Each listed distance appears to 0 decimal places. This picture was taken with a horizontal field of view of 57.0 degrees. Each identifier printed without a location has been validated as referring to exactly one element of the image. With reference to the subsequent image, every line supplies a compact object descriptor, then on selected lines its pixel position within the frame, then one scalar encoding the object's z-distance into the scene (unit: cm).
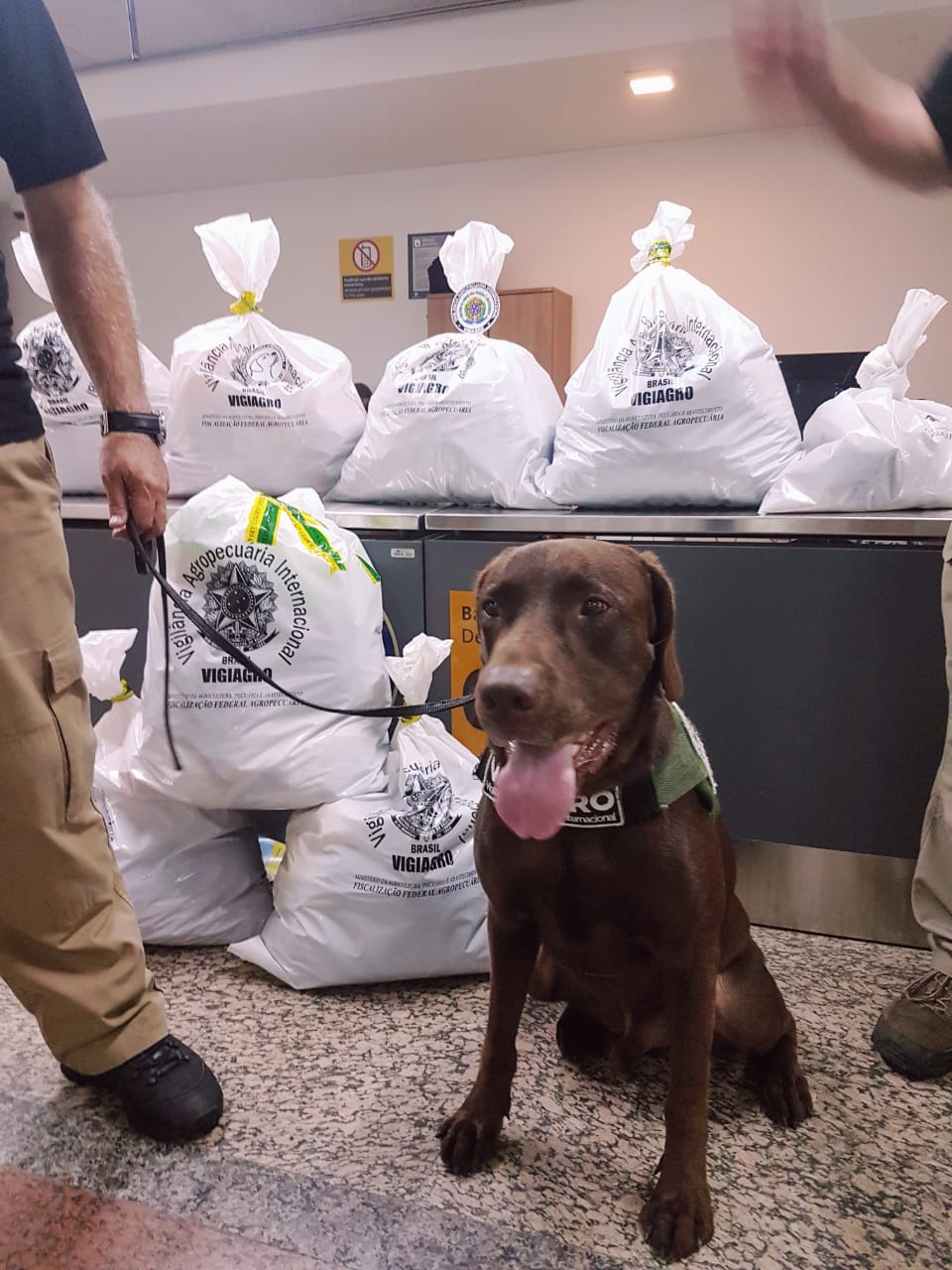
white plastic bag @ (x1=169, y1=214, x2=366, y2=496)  192
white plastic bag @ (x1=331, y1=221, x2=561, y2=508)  185
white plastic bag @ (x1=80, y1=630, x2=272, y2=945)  162
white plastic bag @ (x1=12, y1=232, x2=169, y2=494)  205
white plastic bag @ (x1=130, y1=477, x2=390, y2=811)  154
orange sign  179
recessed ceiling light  412
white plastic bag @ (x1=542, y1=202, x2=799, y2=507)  168
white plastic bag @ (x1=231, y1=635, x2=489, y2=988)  149
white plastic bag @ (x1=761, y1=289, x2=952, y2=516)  154
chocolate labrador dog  94
